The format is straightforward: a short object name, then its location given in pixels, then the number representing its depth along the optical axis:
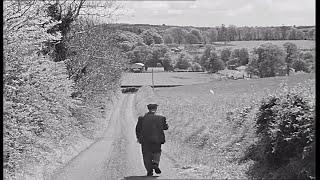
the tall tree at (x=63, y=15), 23.62
